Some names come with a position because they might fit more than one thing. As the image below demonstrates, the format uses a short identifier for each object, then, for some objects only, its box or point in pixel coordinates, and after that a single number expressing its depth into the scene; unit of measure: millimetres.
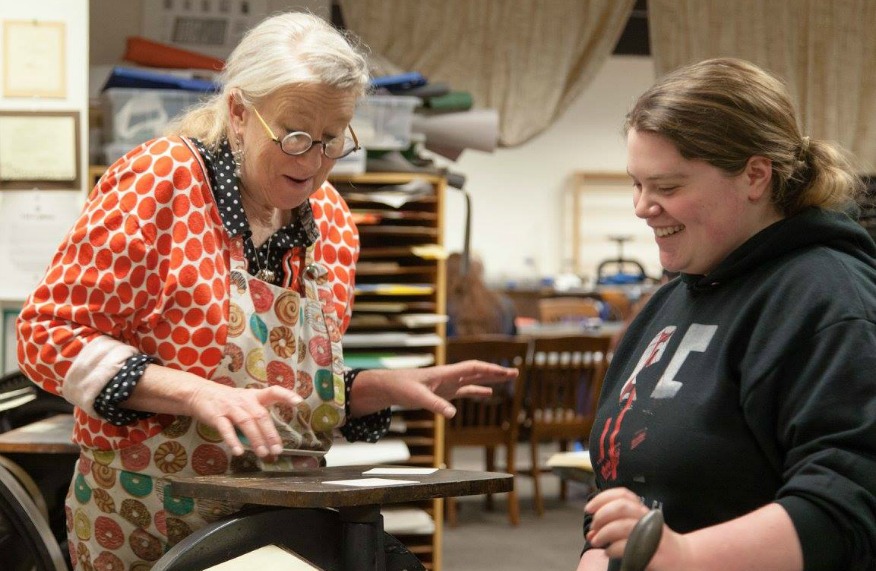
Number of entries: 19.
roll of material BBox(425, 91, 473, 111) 3938
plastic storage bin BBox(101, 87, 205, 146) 3502
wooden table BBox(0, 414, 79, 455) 2340
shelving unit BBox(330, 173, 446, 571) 3742
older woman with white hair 1652
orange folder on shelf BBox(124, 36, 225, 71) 4059
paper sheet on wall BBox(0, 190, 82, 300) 3264
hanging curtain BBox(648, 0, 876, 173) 5602
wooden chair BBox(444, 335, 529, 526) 5664
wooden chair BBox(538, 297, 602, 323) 8469
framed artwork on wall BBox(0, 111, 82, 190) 3244
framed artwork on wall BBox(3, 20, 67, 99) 3234
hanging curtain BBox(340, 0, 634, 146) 5348
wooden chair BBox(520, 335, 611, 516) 6016
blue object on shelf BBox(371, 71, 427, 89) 3727
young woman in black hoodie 1154
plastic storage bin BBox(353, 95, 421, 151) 3672
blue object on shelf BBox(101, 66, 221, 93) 3502
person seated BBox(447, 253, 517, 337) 6414
